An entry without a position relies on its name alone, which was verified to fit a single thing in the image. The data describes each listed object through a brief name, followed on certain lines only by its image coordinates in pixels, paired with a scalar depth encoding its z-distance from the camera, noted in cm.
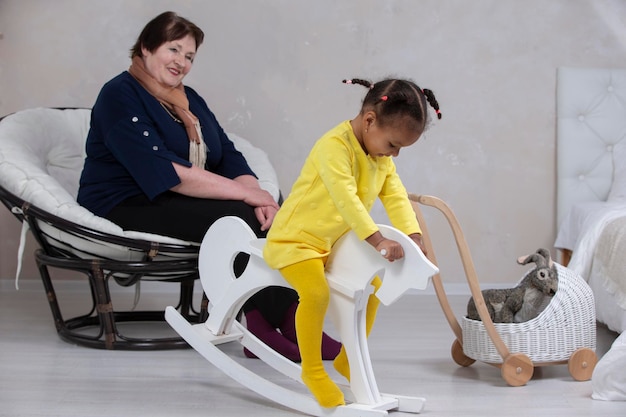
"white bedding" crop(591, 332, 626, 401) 372
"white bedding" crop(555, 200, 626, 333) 476
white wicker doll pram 401
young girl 333
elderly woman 448
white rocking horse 335
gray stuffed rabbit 416
